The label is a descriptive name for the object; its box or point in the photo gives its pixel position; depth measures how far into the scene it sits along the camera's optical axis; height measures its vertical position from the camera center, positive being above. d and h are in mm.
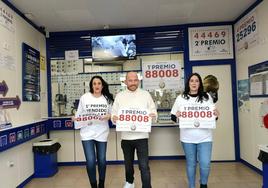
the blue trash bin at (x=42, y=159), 3240 -997
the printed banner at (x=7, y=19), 2597 +1109
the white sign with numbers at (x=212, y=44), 3737 +984
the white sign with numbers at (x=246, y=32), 3082 +1045
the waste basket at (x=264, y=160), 2135 -722
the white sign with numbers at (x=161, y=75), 3812 +419
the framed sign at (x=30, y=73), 3067 +426
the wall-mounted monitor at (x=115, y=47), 3749 +955
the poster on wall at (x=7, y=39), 2576 +829
